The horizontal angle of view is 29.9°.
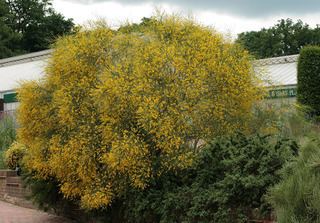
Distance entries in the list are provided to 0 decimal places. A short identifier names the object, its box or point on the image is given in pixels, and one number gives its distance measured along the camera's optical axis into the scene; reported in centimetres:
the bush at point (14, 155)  1419
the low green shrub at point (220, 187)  719
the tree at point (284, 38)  5619
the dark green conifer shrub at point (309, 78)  1552
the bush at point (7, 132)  1747
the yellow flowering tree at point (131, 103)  823
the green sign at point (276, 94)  1002
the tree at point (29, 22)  5978
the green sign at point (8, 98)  2714
